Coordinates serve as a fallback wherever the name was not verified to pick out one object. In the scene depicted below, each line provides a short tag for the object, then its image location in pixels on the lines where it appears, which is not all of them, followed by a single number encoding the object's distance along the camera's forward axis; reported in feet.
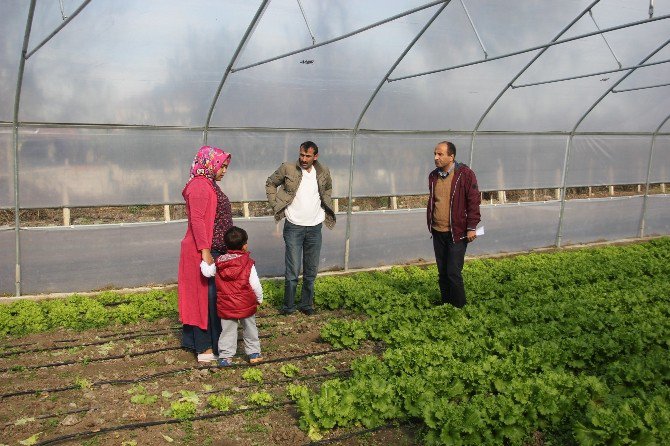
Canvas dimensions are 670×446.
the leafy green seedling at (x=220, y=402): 16.26
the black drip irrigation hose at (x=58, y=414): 15.58
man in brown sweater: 23.97
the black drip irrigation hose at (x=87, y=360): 19.13
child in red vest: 18.92
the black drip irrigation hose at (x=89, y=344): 20.47
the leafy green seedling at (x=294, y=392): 16.67
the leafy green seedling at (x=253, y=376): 18.39
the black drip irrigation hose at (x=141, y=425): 14.33
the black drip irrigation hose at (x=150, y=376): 17.15
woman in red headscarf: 19.34
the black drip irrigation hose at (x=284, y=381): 17.81
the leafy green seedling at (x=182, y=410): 15.79
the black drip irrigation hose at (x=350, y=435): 14.94
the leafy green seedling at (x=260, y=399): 16.76
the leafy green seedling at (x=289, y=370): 18.89
